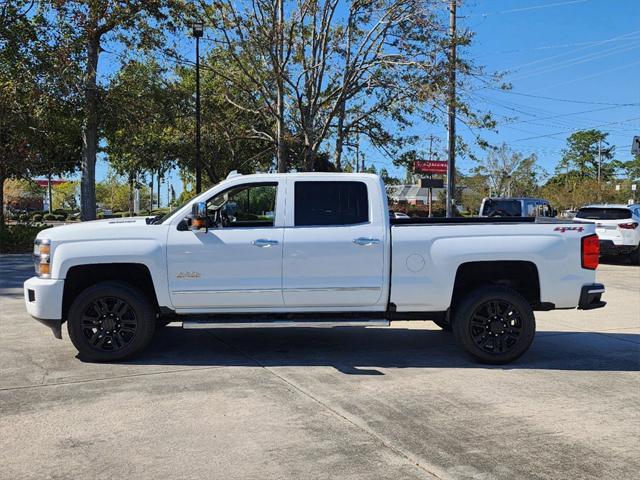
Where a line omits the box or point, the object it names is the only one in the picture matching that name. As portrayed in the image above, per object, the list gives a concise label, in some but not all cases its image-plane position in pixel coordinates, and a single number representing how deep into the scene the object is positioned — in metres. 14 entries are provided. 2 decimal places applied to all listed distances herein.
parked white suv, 16.59
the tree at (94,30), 20.75
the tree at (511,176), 74.31
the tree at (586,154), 107.50
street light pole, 21.18
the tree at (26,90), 20.08
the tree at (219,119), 25.64
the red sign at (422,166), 28.96
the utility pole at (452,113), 22.11
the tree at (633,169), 94.46
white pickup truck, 6.10
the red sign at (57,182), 110.06
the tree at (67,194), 102.68
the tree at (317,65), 21.92
